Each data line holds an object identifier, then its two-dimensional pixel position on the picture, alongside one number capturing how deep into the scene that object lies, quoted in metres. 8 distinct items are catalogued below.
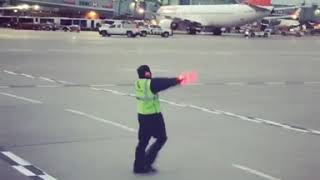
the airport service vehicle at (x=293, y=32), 122.47
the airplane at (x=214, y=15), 95.50
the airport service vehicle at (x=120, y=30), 79.94
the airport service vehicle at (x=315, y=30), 134.81
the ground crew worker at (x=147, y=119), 10.06
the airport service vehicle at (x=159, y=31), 85.50
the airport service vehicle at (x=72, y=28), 102.09
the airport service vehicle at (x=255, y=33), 101.25
